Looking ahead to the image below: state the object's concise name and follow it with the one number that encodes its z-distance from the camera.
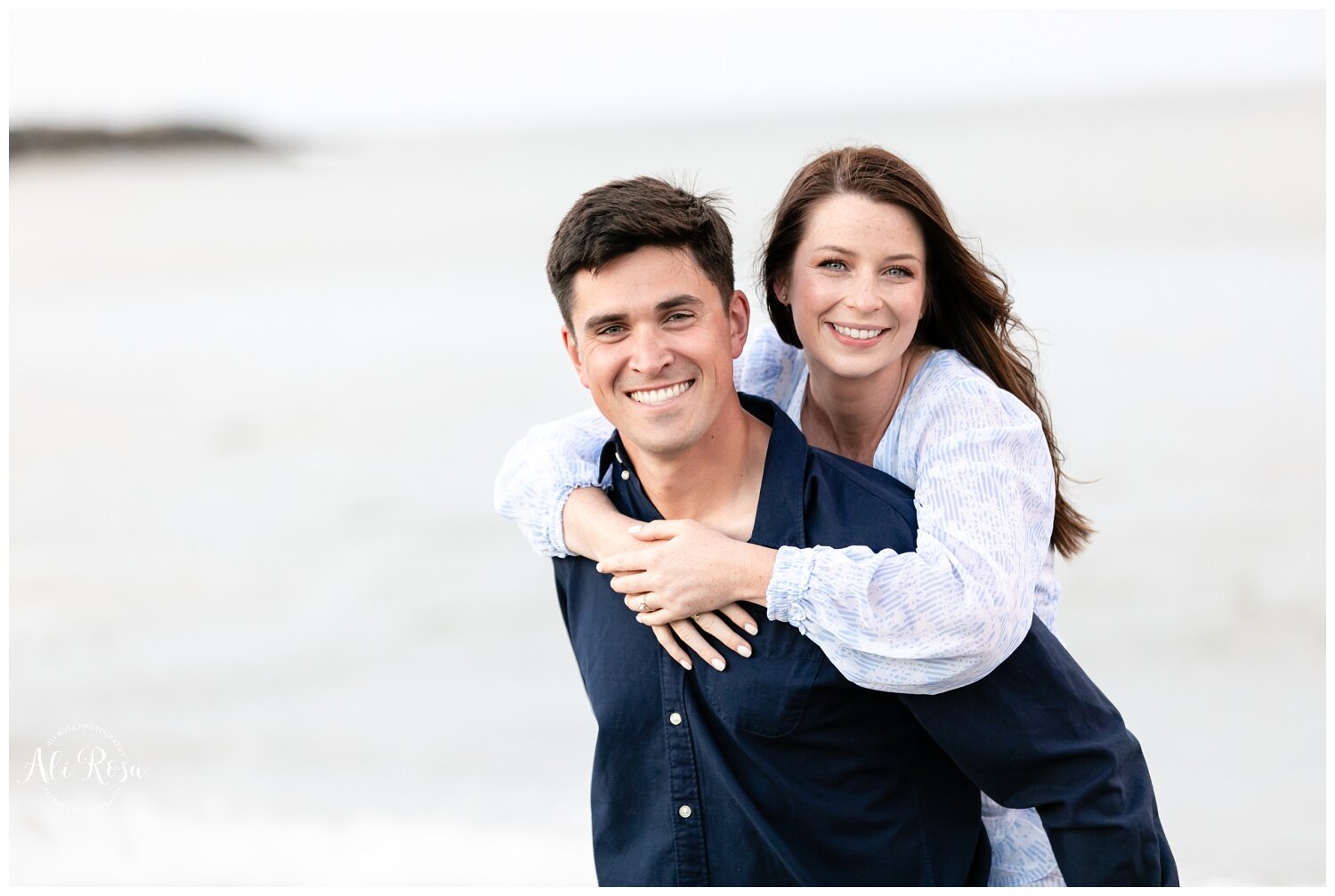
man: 4.59
